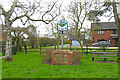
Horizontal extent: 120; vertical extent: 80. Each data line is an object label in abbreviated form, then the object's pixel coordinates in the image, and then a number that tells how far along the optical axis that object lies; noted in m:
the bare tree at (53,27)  18.75
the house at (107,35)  35.00
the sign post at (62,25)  8.67
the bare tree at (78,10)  14.83
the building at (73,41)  37.35
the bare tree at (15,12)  9.60
